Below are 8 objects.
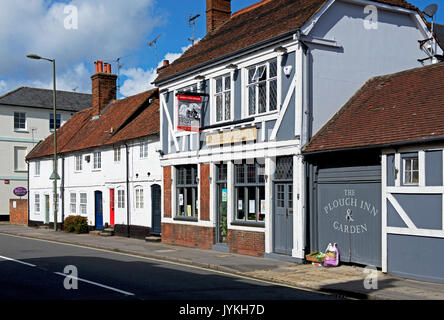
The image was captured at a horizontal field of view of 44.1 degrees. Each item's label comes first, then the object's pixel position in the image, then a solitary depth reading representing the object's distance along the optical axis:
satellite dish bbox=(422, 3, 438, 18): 17.80
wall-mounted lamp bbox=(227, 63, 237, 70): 17.99
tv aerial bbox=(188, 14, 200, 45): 28.33
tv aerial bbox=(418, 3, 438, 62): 17.81
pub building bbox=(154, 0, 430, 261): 15.74
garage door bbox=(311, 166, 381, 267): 13.74
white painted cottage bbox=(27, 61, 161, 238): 24.78
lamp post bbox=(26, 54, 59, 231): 27.92
